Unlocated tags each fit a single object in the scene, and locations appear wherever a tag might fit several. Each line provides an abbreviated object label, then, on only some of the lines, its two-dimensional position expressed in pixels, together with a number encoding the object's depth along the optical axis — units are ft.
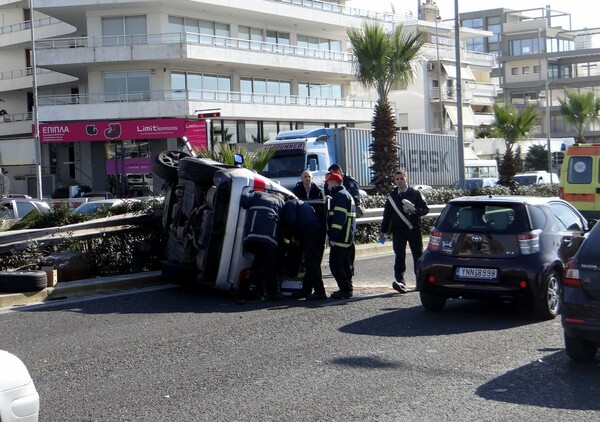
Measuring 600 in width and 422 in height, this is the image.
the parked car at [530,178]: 151.76
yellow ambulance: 74.43
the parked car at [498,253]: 34.83
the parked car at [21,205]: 71.71
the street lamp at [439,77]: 229.19
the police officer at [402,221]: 43.78
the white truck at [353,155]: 86.43
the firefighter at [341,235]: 40.86
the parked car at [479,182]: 138.52
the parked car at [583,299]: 25.61
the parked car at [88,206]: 76.28
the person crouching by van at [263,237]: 39.09
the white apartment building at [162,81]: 154.10
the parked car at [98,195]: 137.08
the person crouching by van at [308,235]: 40.09
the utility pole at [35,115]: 140.85
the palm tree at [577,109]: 188.44
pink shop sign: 153.89
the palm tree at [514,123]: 137.59
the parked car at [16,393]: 16.79
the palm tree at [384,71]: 94.32
